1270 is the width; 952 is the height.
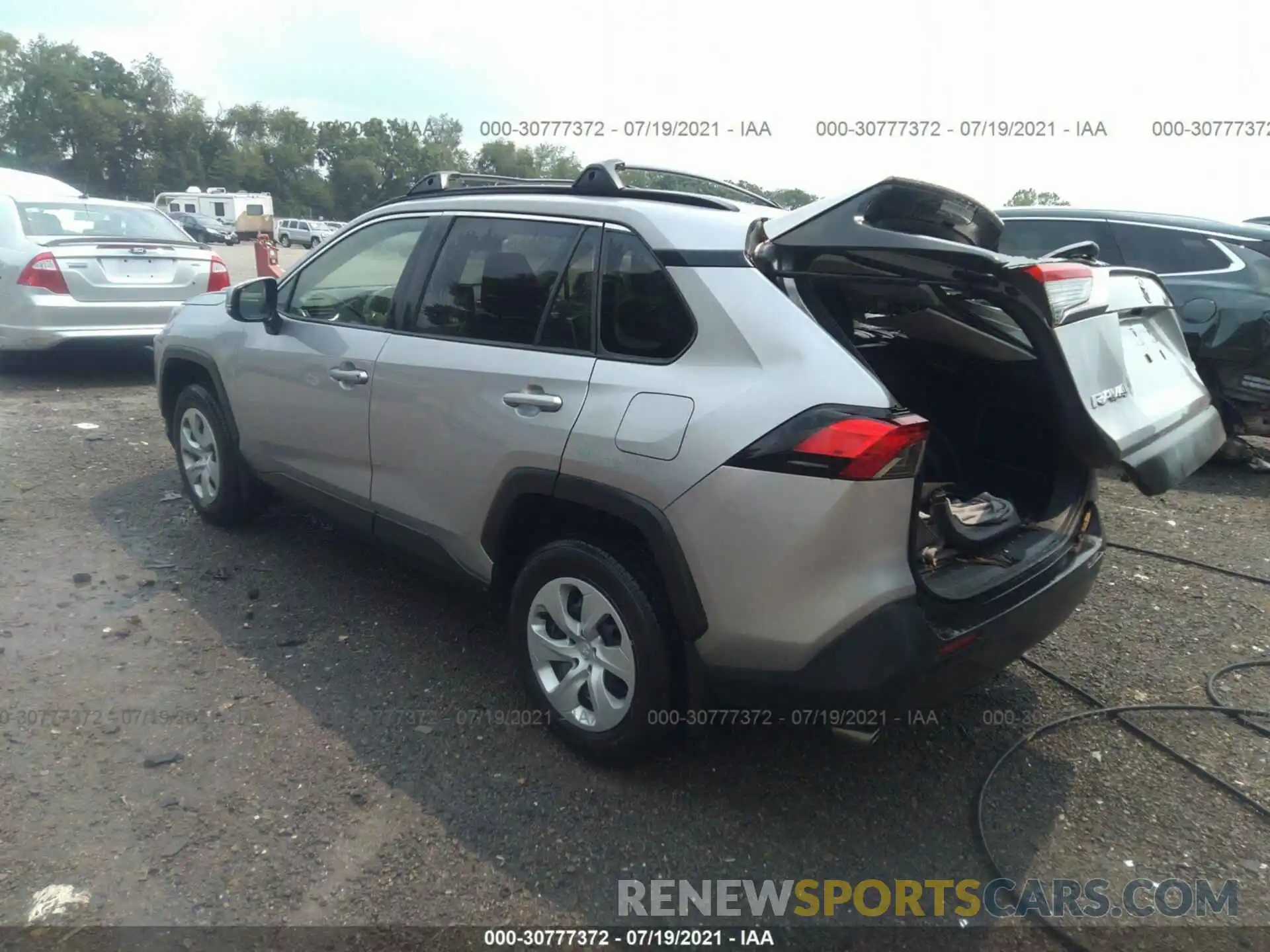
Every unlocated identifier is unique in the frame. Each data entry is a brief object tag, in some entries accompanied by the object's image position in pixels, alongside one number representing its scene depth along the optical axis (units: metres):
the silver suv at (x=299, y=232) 44.72
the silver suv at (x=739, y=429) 2.35
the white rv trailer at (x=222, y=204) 51.62
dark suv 5.97
